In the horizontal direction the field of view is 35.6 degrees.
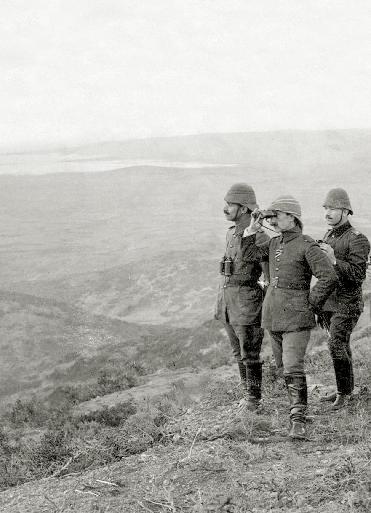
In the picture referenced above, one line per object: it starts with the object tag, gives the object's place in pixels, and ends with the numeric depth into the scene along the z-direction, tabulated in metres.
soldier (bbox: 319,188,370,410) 5.43
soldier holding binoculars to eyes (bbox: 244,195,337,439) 4.95
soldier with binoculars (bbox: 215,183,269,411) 5.60
